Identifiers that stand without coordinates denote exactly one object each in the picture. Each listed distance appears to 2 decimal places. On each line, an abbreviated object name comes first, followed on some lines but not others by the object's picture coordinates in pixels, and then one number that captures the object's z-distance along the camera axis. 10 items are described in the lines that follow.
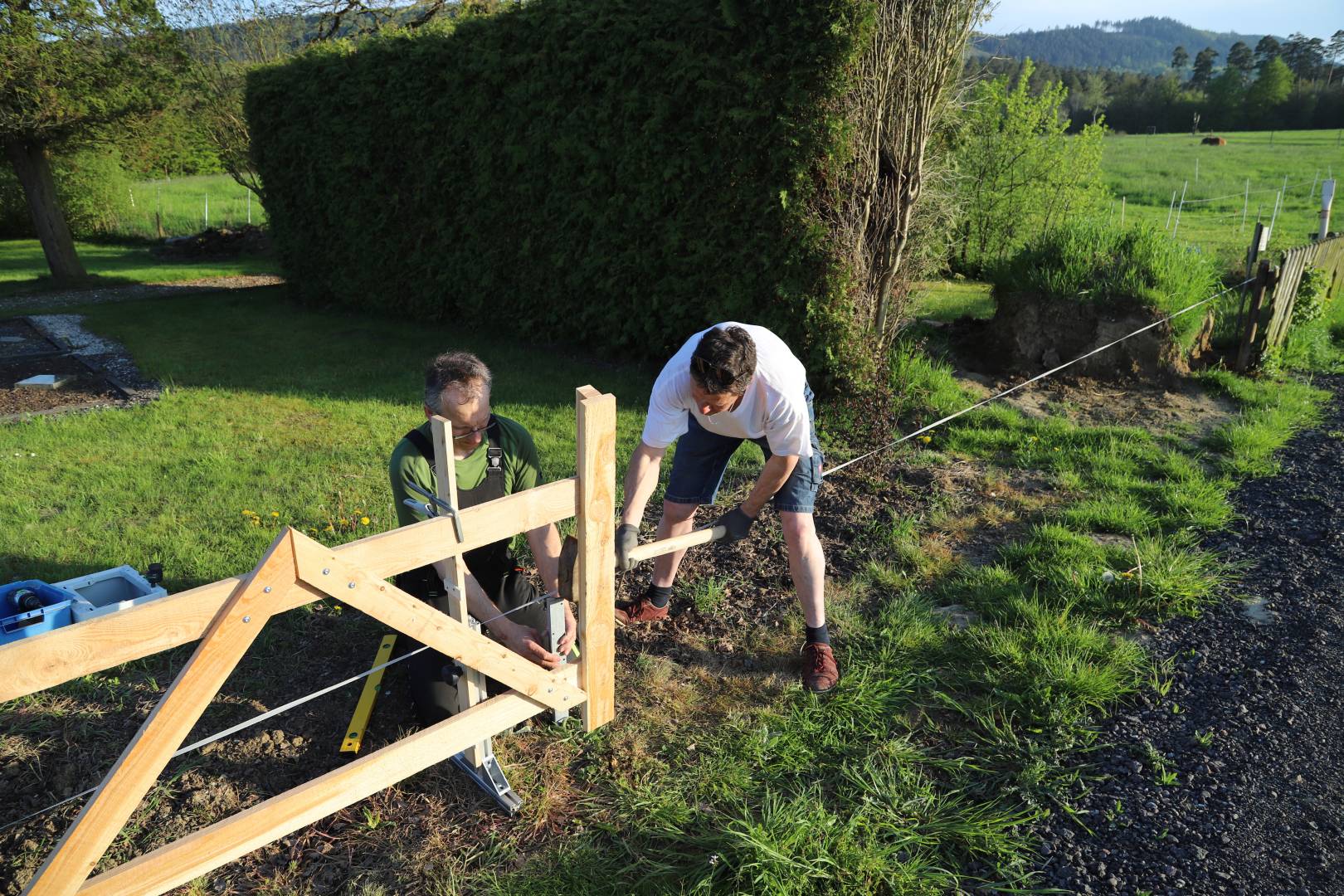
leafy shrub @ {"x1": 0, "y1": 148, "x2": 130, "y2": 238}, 20.03
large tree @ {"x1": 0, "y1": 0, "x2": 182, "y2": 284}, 11.22
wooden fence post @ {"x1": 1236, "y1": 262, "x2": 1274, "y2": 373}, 7.48
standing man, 2.91
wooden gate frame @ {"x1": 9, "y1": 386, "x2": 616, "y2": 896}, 1.79
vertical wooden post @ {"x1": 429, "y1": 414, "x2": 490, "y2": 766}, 2.32
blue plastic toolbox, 3.30
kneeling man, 3.03
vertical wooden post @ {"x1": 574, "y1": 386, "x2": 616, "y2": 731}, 2.47
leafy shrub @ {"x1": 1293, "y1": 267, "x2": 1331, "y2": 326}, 8.68
